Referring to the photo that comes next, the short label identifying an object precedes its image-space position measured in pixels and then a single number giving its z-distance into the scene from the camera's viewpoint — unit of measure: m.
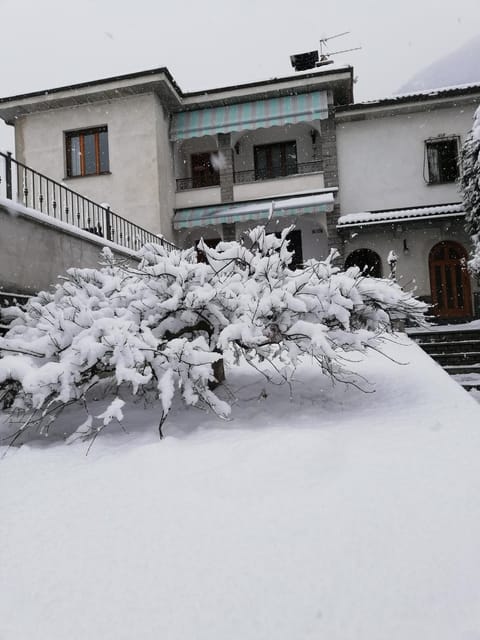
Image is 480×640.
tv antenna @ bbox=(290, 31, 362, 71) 16.28
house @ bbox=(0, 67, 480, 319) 13.52
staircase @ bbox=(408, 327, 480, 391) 8.57
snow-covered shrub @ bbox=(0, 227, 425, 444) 3.63
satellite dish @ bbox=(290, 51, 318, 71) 16.31
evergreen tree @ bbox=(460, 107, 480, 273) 11.46
